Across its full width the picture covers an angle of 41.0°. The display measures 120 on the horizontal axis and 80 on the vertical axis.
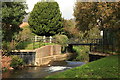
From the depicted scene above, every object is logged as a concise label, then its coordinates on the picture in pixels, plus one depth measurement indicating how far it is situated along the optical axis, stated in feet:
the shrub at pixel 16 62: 62.59
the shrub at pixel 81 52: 106.96
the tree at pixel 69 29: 133.26
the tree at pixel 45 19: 115.65
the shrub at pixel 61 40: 105.60
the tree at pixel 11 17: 61.41
